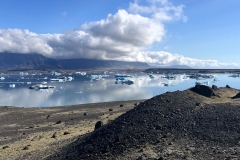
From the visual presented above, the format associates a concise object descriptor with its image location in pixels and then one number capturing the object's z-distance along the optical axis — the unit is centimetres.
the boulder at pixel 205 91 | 1630
